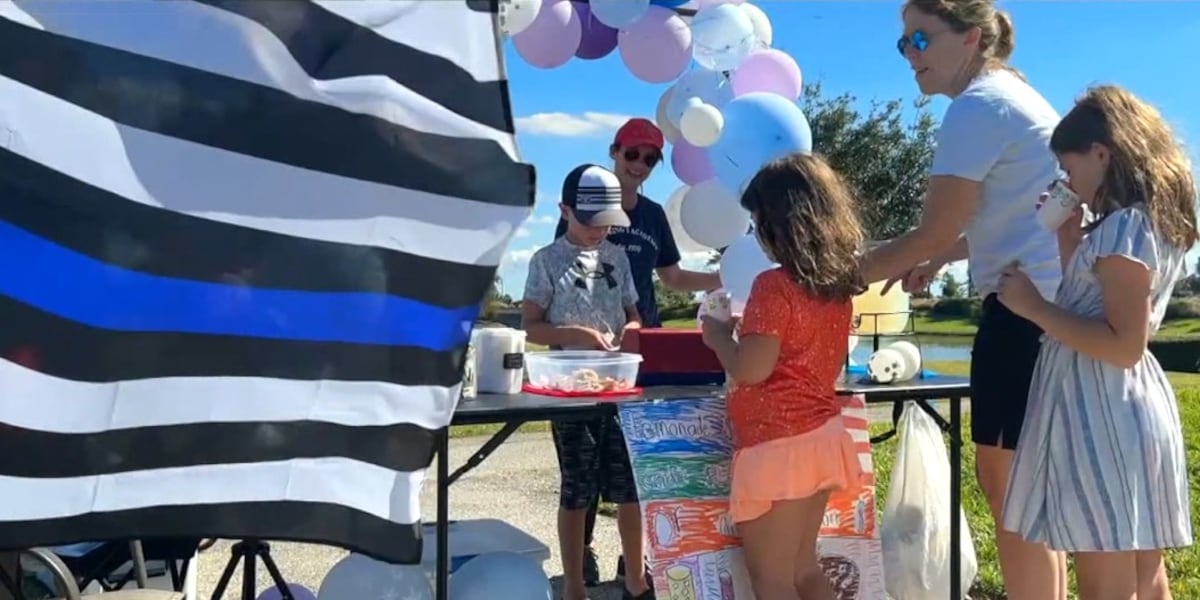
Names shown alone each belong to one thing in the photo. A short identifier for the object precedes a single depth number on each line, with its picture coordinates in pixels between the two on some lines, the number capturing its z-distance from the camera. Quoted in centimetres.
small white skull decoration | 346
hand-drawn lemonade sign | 317
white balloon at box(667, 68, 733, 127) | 464
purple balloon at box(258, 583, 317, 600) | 339
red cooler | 348
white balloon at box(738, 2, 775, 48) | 470
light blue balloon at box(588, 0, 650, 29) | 452
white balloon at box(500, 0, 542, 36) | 409
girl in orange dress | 285
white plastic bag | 368
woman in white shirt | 278
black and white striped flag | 152
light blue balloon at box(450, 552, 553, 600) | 325
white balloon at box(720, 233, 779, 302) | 382
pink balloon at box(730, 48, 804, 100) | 459
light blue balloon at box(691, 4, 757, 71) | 452
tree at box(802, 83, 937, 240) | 2116
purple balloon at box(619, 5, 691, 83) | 469
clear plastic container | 320
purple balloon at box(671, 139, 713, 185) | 477
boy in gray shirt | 368
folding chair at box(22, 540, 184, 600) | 246
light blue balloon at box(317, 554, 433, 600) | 316
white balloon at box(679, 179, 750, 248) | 450
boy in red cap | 428
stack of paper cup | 318
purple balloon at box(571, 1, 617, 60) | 488
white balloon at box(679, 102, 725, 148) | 433
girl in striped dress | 253
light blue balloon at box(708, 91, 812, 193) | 409
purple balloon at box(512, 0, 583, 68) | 456
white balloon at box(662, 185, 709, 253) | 491
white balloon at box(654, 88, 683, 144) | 485
